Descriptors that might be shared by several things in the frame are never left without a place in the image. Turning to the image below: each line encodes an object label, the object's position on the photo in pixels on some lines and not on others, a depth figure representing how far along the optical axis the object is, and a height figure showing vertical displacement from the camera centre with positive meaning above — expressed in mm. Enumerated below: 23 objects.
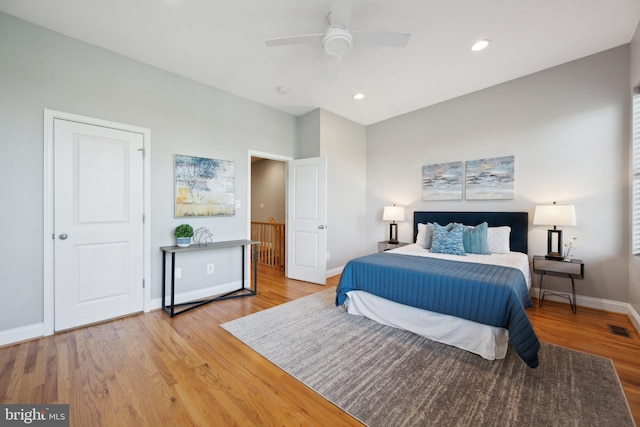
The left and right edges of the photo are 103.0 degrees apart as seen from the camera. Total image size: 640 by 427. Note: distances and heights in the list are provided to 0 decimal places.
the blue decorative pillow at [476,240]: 3375 -367
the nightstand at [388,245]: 4608 -608
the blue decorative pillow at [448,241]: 3336 -394
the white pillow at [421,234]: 4035 -358
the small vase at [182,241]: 3154 -393
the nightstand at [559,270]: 3010 -719
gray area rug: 1519 -1213
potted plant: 3154 -316
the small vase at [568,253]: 3218 -507
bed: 2002 -753
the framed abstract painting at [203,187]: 3312 +321
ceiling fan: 2068 +1475
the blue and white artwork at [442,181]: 4133 +521
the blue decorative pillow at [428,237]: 3791 -375
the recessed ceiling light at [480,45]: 2688 +1812
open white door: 4172 -157
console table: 2965 -849
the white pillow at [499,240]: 3418 -371
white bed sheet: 2074 -1034
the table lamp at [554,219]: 2977 -68
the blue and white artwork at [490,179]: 3680 +511
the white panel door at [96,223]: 2559 -155
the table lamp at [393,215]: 4590 -63
